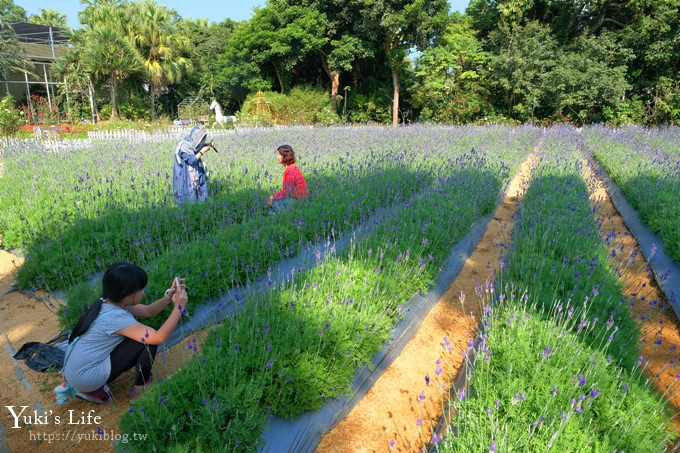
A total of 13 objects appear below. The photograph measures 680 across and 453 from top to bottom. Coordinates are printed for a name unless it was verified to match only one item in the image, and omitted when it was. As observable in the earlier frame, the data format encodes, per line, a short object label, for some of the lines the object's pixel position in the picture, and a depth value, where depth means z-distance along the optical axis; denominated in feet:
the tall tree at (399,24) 71.97
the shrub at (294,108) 76.33
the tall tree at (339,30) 78.33
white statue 65.10
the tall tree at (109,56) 78.89
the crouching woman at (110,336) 7.55
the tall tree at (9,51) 66.59
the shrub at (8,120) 42.73
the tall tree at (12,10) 136.15
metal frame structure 84.84
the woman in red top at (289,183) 17.39
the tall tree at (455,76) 75.82
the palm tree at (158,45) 91.50
